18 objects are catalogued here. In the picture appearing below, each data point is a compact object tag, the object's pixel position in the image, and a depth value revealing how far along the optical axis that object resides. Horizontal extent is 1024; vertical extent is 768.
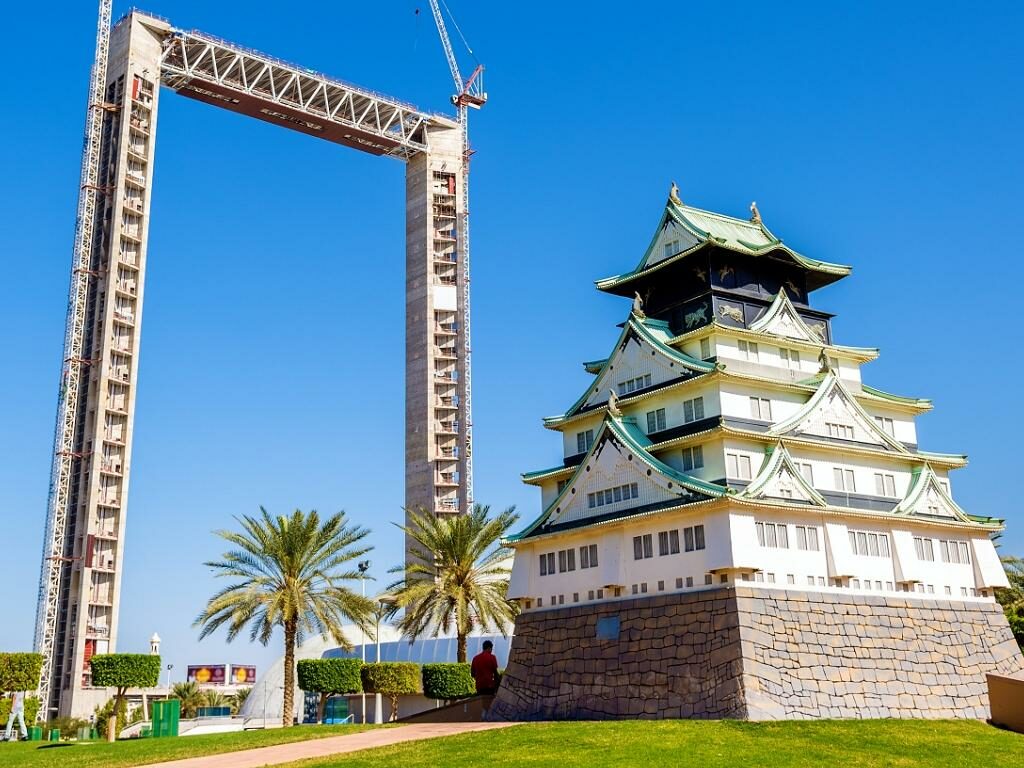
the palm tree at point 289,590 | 49.62
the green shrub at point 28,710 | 64.56
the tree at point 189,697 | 109.81
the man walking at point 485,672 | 47.06
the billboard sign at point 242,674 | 162.00
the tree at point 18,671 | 54.09
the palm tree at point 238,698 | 124.13
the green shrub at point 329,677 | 54.94
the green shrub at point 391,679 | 58.25
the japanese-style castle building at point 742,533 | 38.25
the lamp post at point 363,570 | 52.40
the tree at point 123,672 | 50.28
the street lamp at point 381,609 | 59.13
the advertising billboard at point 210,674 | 158.50
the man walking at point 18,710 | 49.47
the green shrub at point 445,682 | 55.50
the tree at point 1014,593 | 65.50
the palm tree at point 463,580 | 55.81
